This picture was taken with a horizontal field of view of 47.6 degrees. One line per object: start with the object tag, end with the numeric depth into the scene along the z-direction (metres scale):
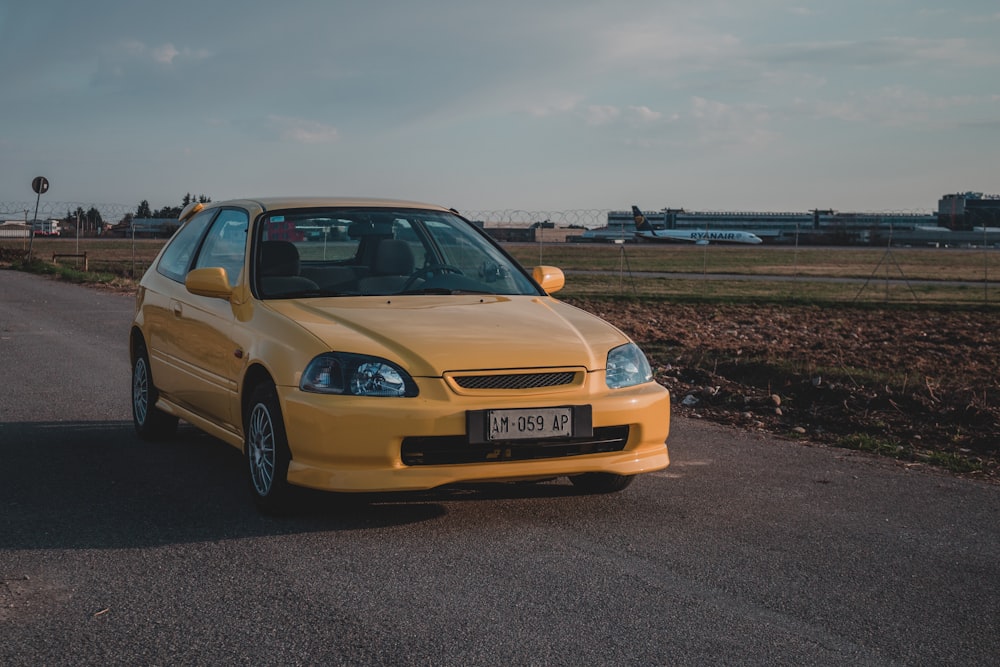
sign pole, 34.28
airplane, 103.69
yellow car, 5.02
